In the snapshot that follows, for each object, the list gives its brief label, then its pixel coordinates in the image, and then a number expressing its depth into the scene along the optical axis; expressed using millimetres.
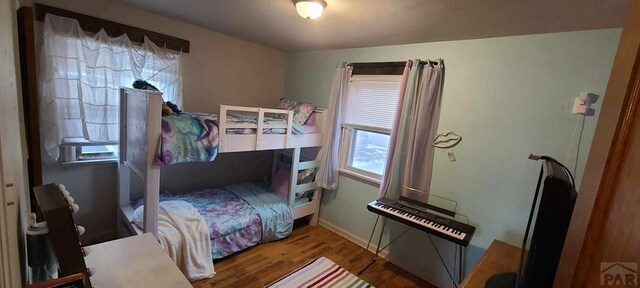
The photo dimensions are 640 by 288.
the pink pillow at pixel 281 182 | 3076
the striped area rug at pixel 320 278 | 2139
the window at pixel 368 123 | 2576
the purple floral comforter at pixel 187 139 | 1765
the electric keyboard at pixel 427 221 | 1867
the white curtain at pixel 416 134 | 2229
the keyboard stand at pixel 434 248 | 2086
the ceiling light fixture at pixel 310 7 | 1606
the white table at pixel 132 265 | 926
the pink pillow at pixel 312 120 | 2963
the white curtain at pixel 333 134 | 2812
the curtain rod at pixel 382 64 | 2270
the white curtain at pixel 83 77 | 1881
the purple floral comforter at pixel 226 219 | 2266
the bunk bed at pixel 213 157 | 1767
